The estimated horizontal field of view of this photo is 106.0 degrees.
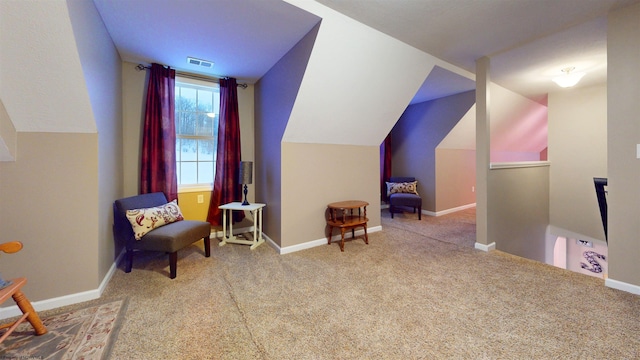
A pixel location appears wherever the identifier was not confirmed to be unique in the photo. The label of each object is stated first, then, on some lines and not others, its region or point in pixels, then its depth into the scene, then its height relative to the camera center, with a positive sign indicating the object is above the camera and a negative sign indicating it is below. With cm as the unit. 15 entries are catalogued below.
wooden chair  133 -70
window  333 +68
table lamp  314 +7
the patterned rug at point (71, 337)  135 -97
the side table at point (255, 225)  302 -61
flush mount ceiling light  331 +138
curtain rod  291 +137
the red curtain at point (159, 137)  288 +51
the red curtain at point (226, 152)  335 +38
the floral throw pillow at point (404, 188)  491 -22
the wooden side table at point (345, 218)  299 -54
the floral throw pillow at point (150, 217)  224 -39
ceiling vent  283 +140
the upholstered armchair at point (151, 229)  222 -49
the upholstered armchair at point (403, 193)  456 -32
